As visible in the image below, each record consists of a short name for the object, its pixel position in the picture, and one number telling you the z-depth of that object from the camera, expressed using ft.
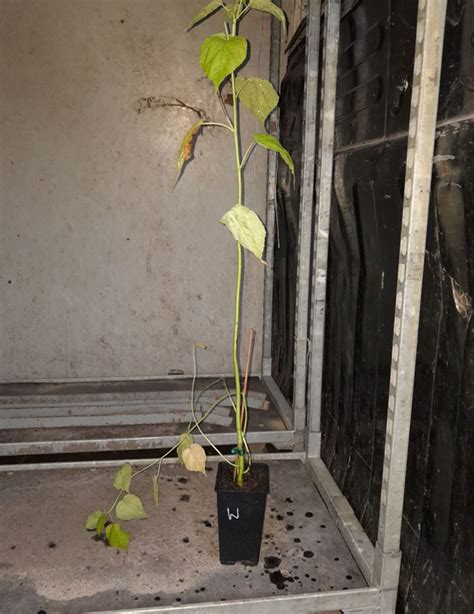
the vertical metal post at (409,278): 3.10
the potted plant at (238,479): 3.74
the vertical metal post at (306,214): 5.61
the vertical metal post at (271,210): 8.27
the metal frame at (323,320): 3.19
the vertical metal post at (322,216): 4.99
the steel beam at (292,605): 3.71
